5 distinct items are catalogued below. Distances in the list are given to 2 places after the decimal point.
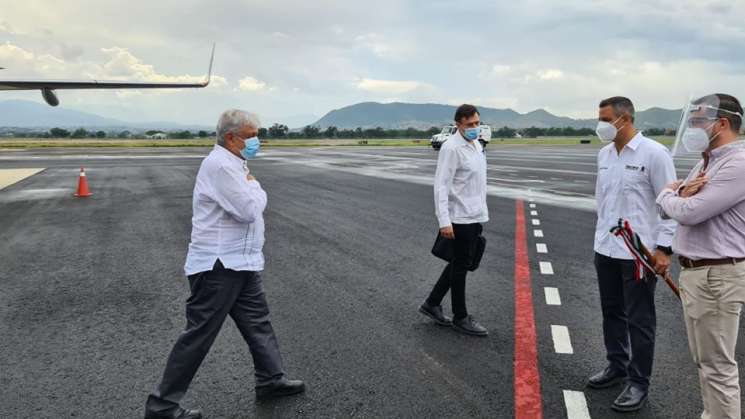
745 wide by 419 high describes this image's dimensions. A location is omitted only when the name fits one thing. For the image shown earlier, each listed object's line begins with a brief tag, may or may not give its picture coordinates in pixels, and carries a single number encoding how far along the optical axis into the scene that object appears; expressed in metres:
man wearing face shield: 2.68
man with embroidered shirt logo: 3.46
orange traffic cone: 14.00
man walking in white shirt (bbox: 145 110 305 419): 3.17
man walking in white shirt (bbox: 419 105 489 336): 4.64
